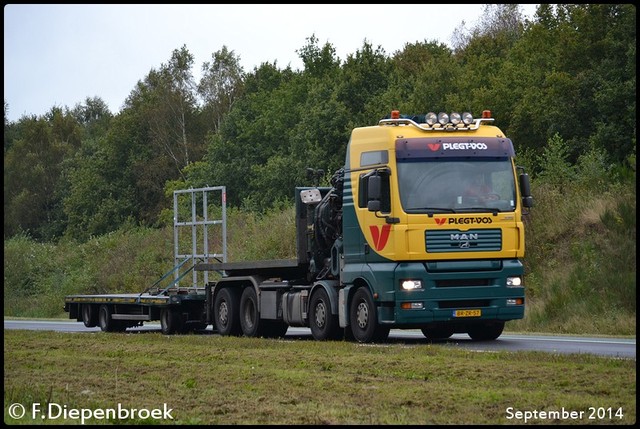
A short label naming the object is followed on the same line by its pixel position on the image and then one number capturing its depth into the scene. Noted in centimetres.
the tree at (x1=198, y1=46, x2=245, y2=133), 10619
